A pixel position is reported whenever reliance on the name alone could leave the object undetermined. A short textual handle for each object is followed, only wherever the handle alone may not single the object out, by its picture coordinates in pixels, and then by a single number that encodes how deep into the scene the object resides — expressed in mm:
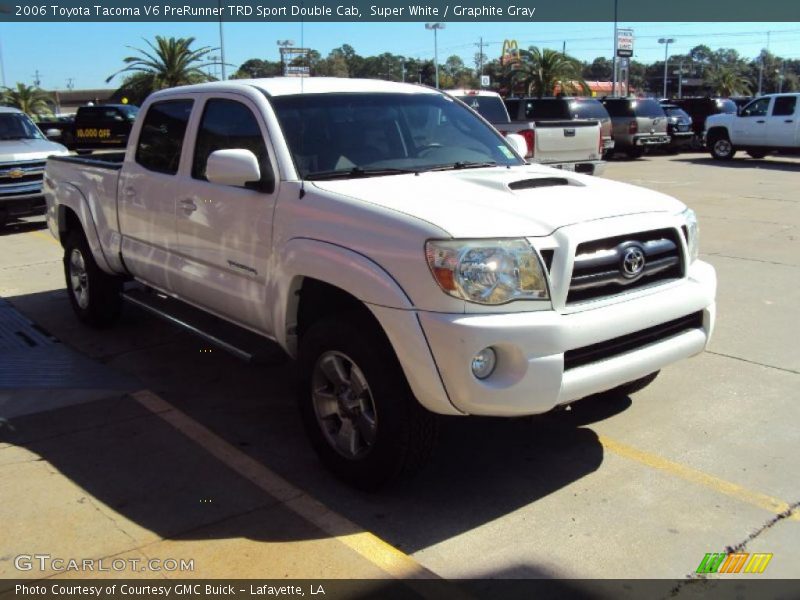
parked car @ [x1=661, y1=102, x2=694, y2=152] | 25641
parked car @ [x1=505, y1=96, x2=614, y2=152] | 19250
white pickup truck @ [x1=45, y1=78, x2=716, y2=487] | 3346
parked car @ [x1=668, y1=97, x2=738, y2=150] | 27703
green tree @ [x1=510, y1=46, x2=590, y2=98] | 42844
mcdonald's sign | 47109
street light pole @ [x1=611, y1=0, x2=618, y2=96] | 38172
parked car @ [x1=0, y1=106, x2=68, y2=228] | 12008
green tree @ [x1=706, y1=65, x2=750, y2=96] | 76312
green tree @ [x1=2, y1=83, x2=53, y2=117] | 48625
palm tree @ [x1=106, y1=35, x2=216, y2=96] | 36438
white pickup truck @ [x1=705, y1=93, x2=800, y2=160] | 21000
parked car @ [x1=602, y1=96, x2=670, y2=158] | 24047
